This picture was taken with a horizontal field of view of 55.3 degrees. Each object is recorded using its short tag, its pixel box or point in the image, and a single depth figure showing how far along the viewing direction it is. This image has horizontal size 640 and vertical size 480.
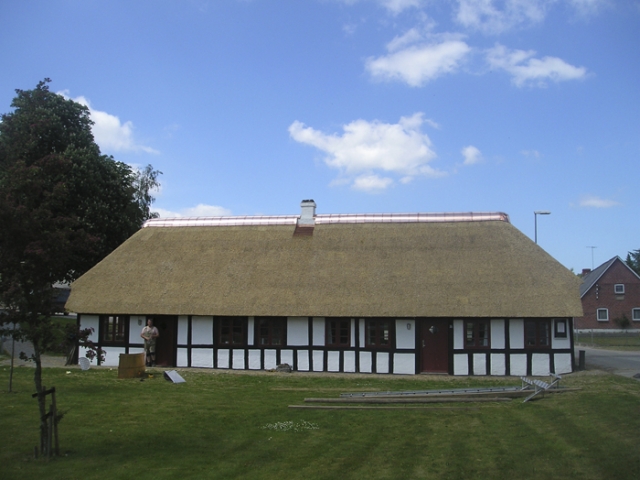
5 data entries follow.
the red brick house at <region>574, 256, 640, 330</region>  52.09
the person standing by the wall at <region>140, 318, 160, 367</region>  22.72
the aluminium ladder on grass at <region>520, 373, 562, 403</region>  15.95
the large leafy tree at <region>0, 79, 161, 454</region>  10.61
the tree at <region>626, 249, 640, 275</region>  90.30
